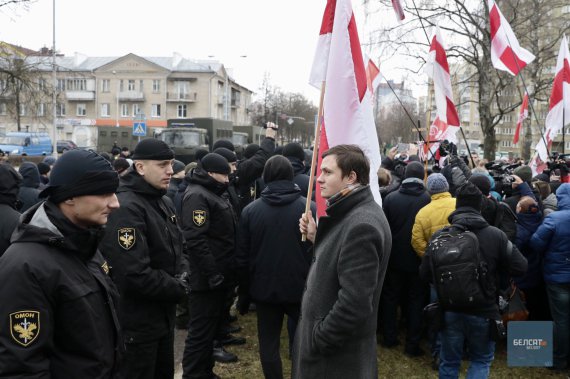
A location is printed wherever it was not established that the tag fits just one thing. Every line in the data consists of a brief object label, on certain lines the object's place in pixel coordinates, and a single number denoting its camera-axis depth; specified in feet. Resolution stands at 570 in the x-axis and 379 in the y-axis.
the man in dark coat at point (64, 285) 6.50
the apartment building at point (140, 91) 233.76
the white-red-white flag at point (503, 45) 25.08
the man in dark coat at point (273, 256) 13.96
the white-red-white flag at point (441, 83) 25.55
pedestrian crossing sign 75.63
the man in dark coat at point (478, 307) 13.65
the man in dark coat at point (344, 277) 8.83
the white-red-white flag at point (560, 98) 25.92
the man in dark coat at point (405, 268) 18.95
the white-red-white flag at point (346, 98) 11.82
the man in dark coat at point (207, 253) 15.26
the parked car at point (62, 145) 136.81
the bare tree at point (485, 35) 66.85
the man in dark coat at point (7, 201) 13.50
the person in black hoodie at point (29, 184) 21.08
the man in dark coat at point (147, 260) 11.16
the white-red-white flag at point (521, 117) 41.81
